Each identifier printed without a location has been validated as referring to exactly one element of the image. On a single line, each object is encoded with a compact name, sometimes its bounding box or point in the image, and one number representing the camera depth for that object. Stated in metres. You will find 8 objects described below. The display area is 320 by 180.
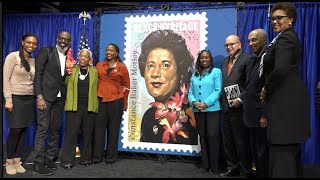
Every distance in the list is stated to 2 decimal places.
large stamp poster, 3.80
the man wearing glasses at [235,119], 3.10
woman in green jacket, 3.51
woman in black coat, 2.12
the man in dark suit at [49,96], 3.25
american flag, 4.33
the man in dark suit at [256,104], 2.77
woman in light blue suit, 3.25
